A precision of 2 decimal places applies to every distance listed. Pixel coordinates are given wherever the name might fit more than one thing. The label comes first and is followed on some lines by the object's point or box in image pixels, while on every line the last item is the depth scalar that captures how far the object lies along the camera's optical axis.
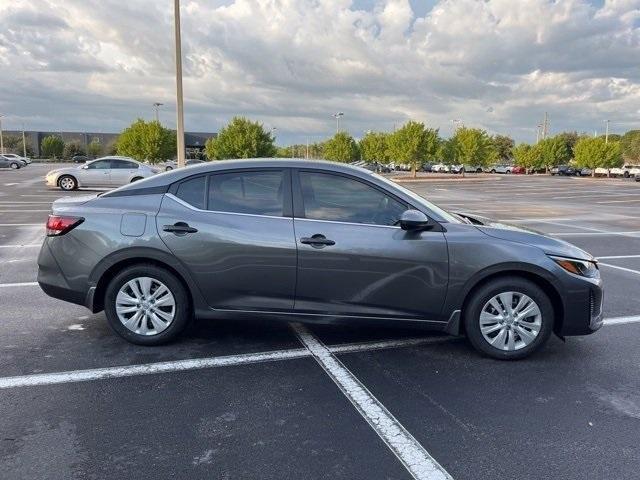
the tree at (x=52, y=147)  93.56
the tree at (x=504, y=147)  111.42
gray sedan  4.18
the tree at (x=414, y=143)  47.34
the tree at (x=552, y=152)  72.94
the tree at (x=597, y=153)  60.88
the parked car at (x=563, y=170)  69.56
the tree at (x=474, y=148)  56.69
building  98.94
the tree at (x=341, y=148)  53.38
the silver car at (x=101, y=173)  22.02
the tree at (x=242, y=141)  33.50
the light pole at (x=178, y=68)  16.12
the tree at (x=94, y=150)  91.50
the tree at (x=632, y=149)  87.62
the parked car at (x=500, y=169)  79.88
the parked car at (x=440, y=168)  78.35
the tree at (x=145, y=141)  34.47
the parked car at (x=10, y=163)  55.20
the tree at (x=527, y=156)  74.38
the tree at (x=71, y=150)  93.31
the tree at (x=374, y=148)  67.56
